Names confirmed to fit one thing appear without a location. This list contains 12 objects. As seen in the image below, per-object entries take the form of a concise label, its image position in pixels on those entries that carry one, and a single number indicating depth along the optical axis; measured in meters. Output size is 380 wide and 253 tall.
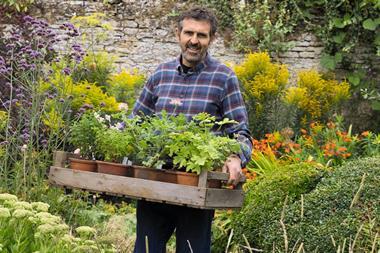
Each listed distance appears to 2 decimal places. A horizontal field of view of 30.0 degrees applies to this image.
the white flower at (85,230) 3.17
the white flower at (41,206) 3.31
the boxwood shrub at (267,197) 5.03
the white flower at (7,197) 3.30
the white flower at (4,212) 2.99
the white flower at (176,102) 3.37
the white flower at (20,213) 3.03
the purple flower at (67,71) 5.57
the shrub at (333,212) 4.31
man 3.33
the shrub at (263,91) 8.09
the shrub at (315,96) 8.41
